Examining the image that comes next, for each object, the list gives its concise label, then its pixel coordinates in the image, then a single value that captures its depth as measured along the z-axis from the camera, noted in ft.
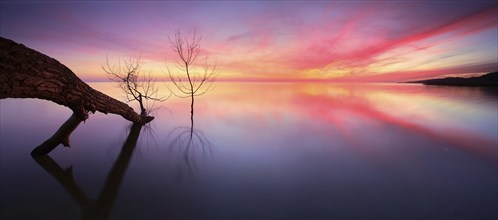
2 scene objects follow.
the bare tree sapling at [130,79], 38.99
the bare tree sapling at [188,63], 36.52
